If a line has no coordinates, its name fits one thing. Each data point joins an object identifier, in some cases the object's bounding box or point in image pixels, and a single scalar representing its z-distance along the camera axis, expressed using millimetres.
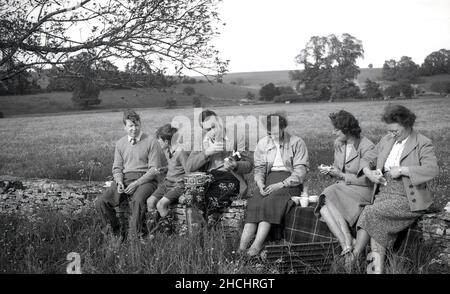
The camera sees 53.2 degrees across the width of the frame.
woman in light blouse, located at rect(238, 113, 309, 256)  4660
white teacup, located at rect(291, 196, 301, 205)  4891
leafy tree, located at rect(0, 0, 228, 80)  7164
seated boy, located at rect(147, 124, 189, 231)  5281
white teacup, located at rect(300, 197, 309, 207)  4859
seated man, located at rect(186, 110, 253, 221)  5230
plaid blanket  4734
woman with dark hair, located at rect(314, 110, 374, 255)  4539
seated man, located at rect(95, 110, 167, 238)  5414
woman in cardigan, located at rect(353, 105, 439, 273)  4219
